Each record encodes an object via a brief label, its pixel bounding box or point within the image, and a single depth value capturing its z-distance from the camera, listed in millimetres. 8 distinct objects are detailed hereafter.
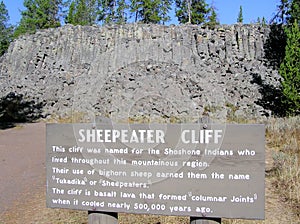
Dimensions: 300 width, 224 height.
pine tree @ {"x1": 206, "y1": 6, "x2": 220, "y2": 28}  47953
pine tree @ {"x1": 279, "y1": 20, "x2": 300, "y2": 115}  18297
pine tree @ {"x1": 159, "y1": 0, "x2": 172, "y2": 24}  50159
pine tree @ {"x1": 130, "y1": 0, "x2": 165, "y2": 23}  49469
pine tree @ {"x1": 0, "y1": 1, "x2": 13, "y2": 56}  67562
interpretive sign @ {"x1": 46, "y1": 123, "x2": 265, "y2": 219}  3469
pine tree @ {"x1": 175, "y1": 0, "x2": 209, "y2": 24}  50531
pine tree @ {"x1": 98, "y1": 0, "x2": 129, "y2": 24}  55062
